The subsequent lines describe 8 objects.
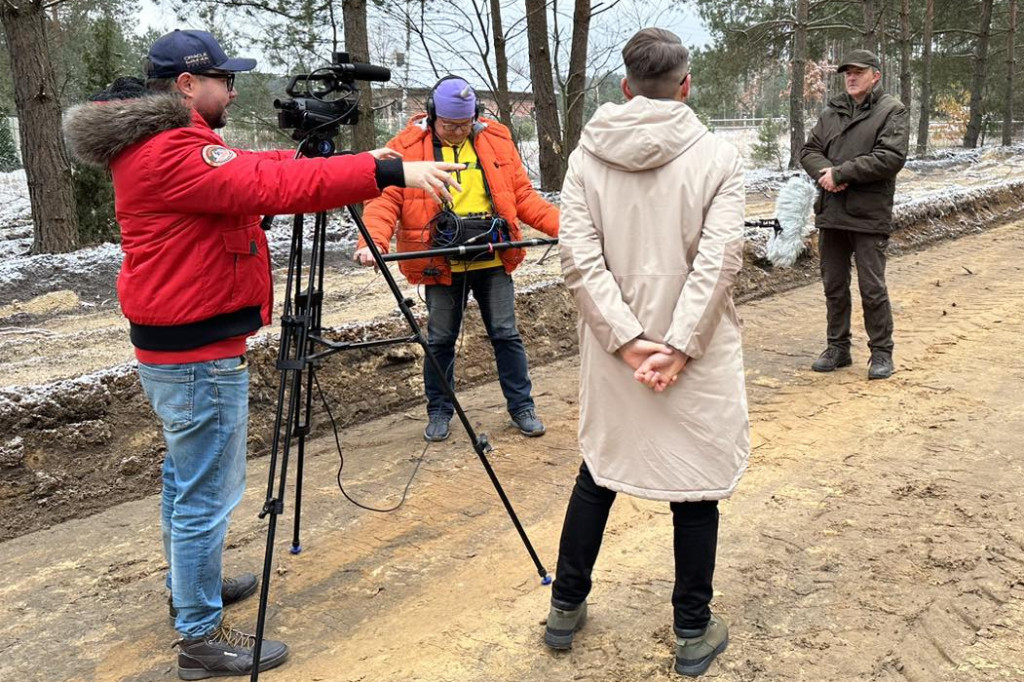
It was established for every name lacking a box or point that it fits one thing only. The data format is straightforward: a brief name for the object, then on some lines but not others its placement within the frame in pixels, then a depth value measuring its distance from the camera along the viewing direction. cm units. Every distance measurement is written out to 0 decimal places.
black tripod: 297
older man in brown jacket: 549
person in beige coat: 256
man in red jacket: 261
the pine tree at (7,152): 1894
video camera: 298
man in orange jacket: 456
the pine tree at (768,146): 2192
